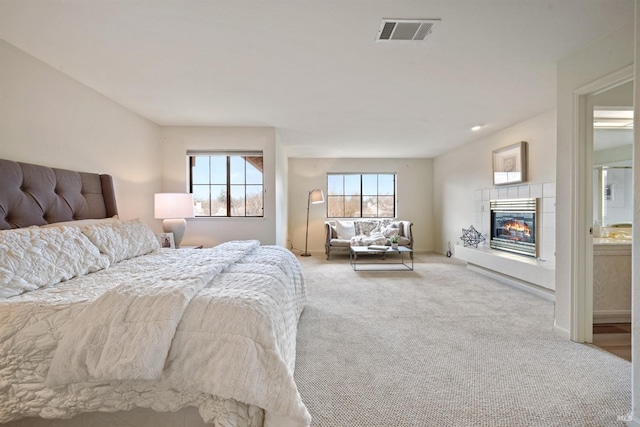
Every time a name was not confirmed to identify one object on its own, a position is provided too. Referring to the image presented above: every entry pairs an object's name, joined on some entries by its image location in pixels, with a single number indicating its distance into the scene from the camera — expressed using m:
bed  1.09
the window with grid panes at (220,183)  4.96
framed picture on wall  4.24
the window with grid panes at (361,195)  7.48
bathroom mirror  3.25
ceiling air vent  1.98
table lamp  3.68
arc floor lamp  6.89
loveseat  6.14
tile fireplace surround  3.49
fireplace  4.14
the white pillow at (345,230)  6.63
